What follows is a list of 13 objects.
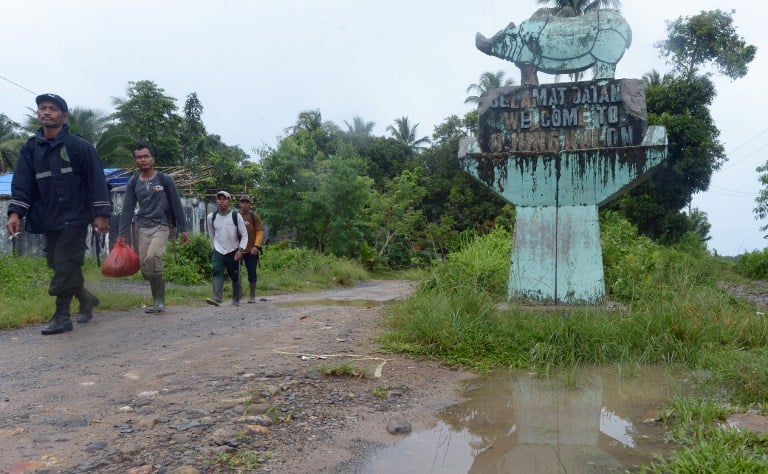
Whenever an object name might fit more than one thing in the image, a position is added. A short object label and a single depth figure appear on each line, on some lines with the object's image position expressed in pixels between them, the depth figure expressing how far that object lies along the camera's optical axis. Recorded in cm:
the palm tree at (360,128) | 3650
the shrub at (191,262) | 1282
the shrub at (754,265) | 2123
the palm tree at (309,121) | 3509
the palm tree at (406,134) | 3934
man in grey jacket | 636
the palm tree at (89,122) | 2296
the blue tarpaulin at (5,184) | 1719
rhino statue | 613
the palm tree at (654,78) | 2353
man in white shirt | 793
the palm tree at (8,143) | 2790
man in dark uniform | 514
